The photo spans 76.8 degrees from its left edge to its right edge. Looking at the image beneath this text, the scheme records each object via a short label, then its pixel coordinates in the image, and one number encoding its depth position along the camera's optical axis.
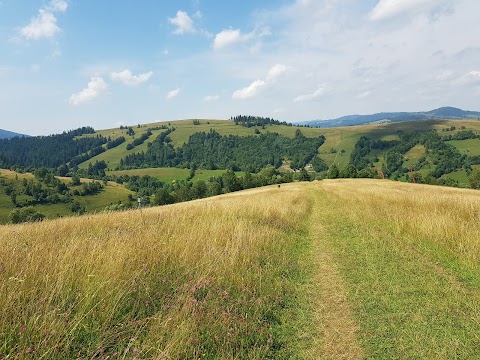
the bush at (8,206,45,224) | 74.12
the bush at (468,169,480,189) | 102.56
